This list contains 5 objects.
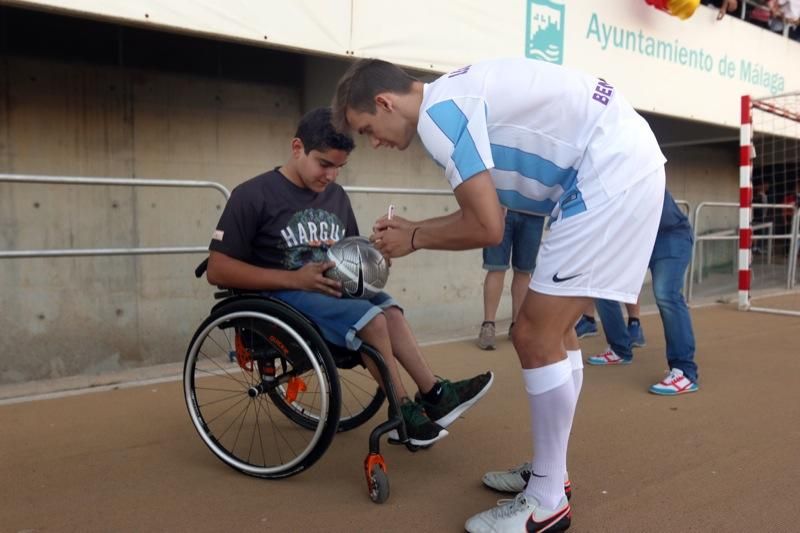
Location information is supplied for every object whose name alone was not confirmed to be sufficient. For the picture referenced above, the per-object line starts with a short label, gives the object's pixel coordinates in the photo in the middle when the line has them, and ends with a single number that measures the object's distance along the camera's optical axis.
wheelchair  2.25
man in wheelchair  2.37
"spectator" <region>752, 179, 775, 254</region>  9.86
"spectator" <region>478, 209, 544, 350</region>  4.78
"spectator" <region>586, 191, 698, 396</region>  3.69
